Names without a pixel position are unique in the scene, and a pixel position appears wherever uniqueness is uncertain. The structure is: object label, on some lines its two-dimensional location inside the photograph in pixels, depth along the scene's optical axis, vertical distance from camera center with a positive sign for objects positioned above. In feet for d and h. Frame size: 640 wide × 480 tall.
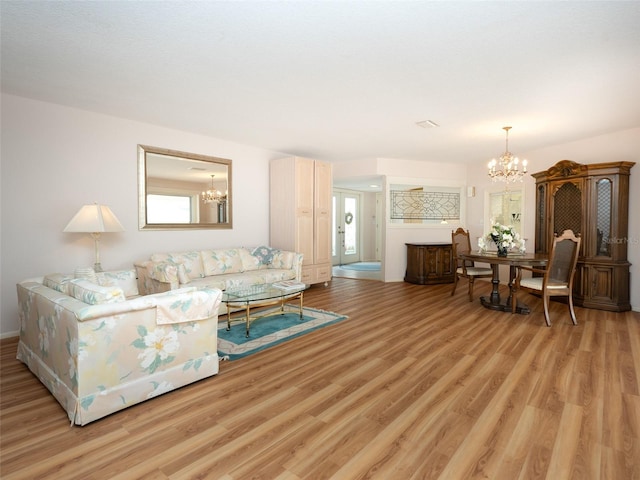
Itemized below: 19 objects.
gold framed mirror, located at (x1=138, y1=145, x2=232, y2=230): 14.48 +1.88
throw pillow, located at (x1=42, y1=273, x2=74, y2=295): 7.96 -1.33
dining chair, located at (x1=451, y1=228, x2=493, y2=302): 16.67 -1.91
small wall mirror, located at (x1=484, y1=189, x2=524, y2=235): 20.65 +1.47
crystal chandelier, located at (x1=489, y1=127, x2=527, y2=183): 14.99 +2.77
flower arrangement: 14.28 -0.36
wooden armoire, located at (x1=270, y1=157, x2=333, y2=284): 18.52 +1.11
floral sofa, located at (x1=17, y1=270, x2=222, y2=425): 6.49 -2.46
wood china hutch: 14.70 +0.17
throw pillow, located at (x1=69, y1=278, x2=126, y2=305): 6.81 -1.34
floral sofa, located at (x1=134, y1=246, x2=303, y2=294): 12.89 -1.73
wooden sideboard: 21.42 -2.14
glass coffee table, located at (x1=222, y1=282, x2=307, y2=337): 11.40 -2.34
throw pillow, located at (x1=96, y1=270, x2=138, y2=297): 10.76 -1.66
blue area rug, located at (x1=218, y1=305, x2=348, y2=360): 10.37 -3.60
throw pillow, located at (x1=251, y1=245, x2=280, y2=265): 17.34 -1.22
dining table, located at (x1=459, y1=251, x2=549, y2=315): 13.43 -1.34
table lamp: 11.15 +0.25
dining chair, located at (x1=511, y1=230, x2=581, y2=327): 12.66 -1.66
